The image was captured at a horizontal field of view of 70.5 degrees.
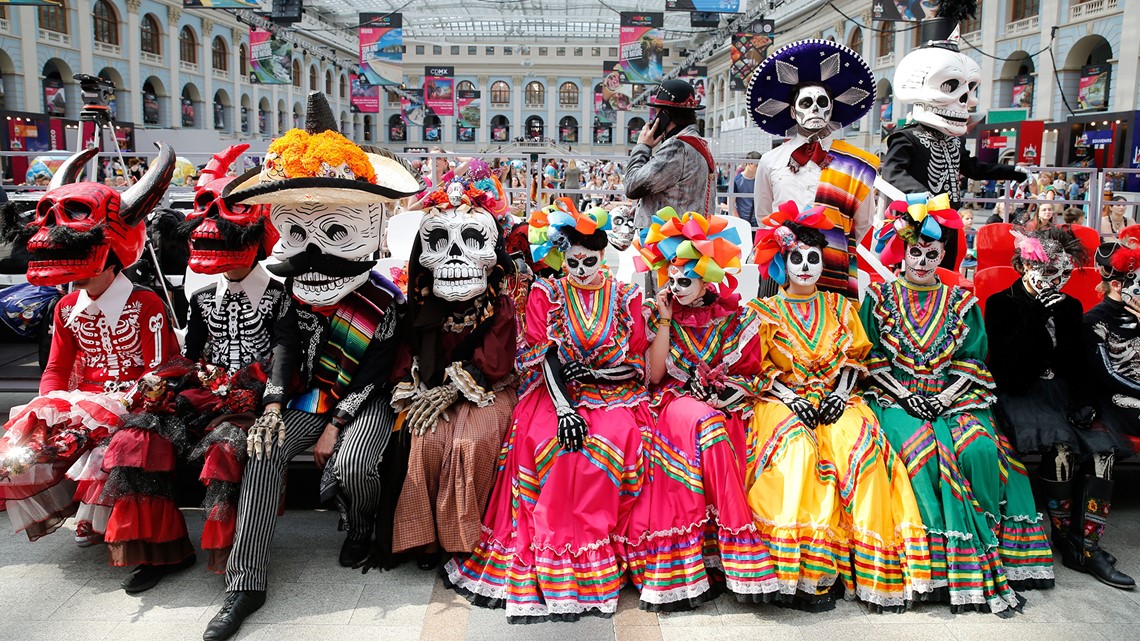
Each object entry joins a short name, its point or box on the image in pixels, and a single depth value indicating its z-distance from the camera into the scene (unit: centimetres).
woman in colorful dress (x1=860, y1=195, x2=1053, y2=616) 294
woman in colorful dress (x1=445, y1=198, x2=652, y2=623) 289
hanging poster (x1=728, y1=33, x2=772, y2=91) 2111
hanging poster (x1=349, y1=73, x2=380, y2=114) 2822
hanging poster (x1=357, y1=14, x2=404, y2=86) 2242
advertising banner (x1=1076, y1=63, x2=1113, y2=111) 2103
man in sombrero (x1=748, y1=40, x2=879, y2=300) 371
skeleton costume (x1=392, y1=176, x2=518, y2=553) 311
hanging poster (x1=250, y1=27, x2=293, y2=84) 2489
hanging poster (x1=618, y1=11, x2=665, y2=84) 2141
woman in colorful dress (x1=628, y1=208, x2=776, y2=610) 289
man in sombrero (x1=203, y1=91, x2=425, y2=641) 304
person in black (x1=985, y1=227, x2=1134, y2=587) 315
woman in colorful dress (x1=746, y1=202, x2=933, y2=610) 288
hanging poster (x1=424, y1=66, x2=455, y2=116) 2831
